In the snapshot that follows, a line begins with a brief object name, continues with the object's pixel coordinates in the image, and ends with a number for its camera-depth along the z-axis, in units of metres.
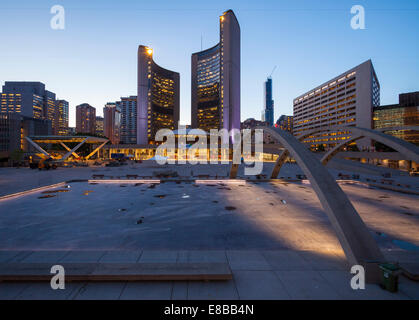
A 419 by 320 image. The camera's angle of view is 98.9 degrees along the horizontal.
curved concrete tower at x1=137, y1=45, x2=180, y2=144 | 111.62
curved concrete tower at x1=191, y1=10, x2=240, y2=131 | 104.25
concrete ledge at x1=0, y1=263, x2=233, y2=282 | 4.90
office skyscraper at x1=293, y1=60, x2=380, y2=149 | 77.06
